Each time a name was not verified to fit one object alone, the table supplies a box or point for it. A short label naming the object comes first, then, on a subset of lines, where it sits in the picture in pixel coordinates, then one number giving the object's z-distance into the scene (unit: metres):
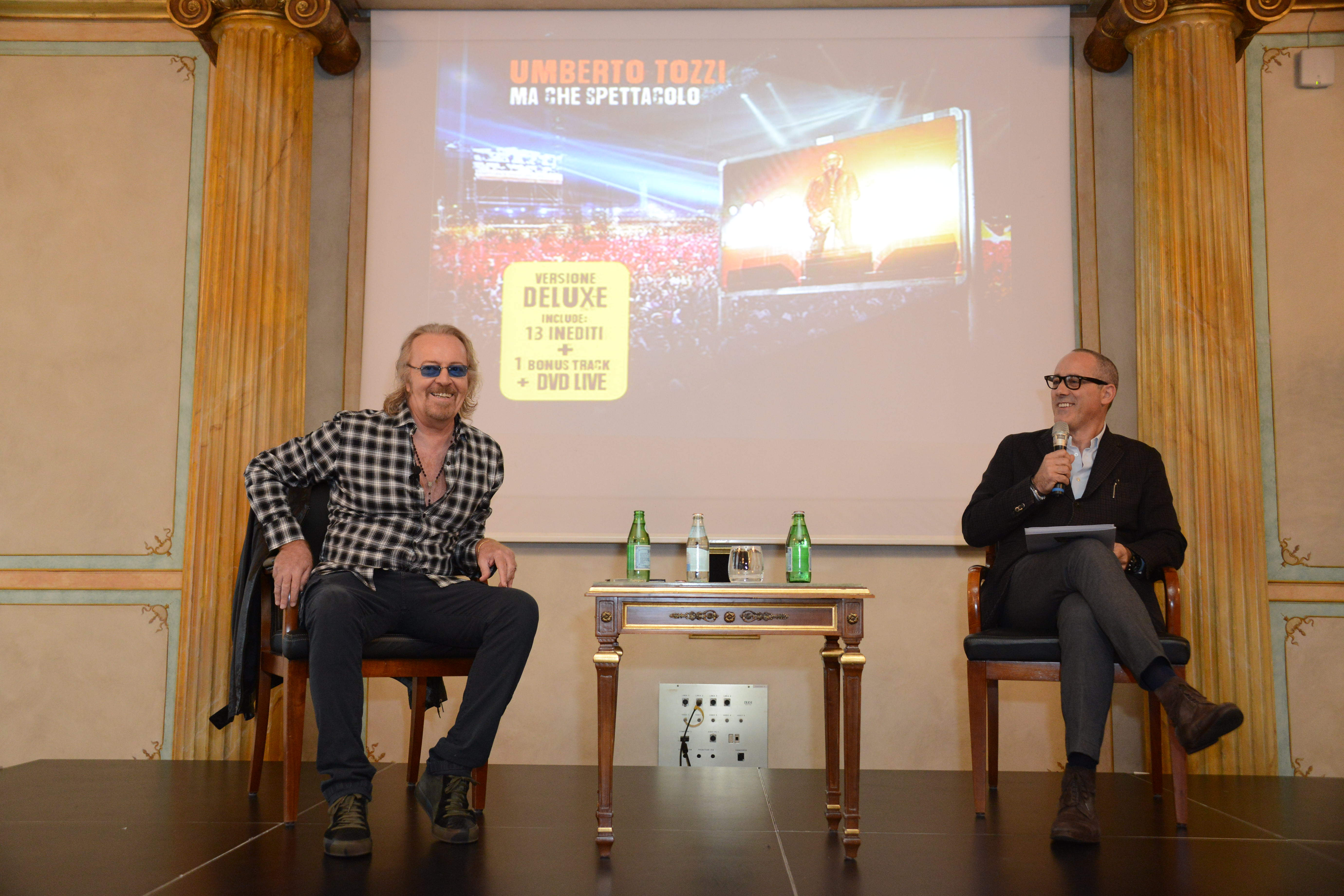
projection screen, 3.87
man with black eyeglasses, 2.29
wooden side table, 2.29
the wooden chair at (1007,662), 2.56
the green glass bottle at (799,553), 2.65
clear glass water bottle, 2.53
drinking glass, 2.54
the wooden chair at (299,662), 2.39
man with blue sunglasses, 2.24
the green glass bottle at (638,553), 2.63
